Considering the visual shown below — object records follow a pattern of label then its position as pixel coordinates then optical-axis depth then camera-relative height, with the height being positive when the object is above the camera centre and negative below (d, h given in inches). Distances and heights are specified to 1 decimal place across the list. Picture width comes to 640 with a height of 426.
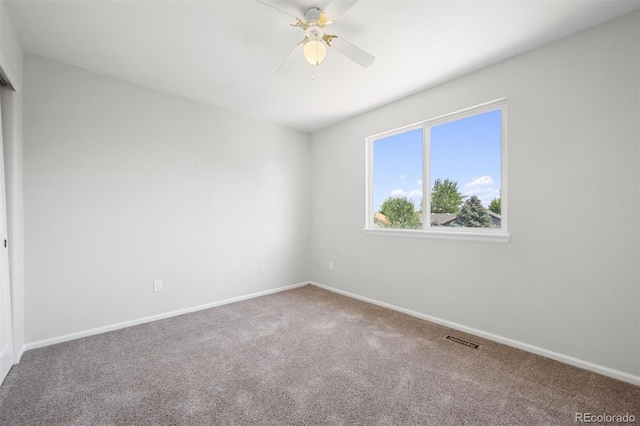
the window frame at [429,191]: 92.1 +7.5
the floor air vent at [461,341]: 88.4 -45.2
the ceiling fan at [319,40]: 65.9 +43.8
